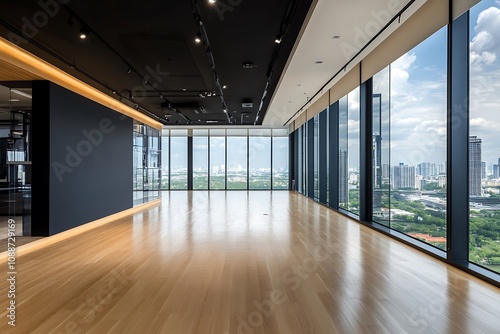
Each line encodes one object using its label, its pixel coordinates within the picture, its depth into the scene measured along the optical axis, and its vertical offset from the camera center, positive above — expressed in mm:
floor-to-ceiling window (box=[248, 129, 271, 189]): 19266 +738
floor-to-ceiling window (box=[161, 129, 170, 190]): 19297 +517
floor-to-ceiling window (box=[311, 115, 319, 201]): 12703 +432
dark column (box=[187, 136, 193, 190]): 19234 +586
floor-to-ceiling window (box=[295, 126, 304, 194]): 16225 +283
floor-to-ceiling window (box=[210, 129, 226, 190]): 19266 +343
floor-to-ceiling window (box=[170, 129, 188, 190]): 19281 +521
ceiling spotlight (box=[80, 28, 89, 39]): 5230 +2299
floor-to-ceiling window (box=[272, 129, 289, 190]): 19312 +558
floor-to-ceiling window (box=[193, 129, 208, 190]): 19234 +779
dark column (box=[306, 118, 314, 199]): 13688 +417
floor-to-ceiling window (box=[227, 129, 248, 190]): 19312 +606
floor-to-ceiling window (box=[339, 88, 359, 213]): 8492 +459
